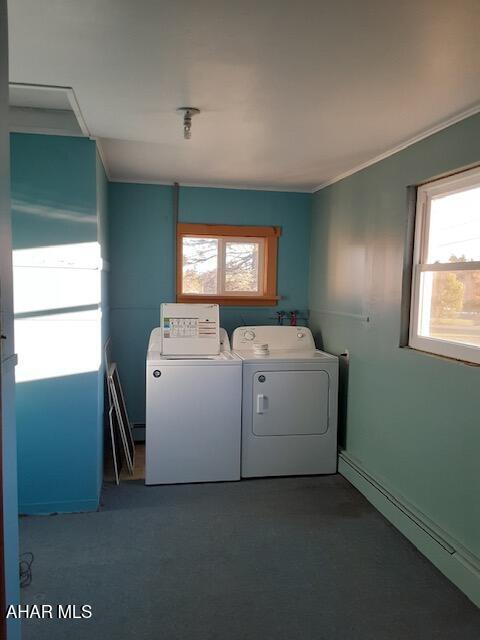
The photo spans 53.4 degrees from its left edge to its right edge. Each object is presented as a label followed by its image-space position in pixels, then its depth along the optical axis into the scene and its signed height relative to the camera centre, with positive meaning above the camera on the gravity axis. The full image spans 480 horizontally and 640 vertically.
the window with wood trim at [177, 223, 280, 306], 4.53 +0.17
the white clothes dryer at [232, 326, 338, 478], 3.63 -1.00
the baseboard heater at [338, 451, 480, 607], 2.31 -1.37
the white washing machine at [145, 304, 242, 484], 3.48 -1.00
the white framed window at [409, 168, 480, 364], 2.49 +0.11
